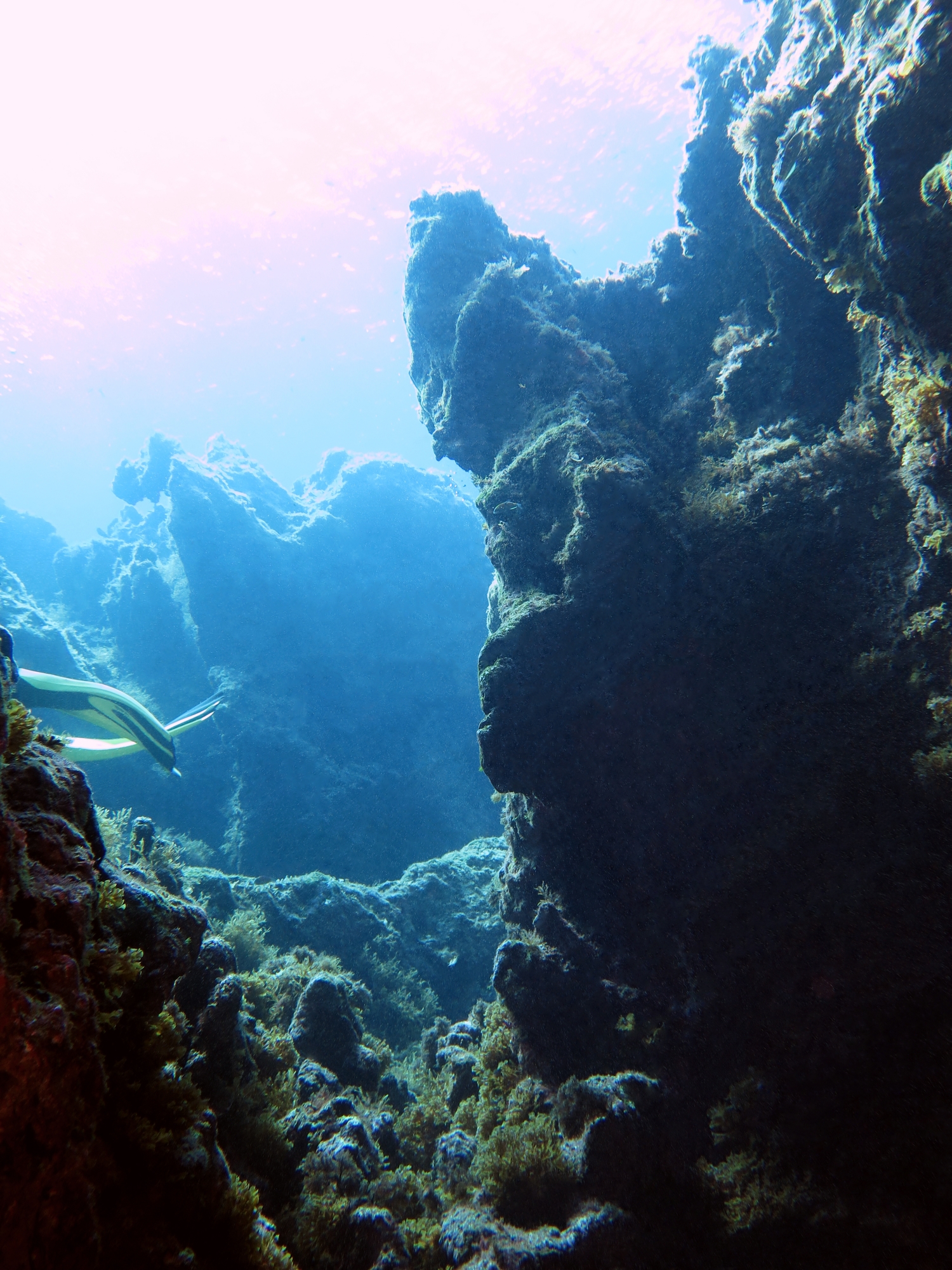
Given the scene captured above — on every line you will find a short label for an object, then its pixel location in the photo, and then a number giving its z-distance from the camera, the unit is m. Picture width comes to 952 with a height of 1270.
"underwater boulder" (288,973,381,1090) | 5.91
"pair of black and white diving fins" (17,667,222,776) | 8.23
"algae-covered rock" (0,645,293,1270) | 1.67
